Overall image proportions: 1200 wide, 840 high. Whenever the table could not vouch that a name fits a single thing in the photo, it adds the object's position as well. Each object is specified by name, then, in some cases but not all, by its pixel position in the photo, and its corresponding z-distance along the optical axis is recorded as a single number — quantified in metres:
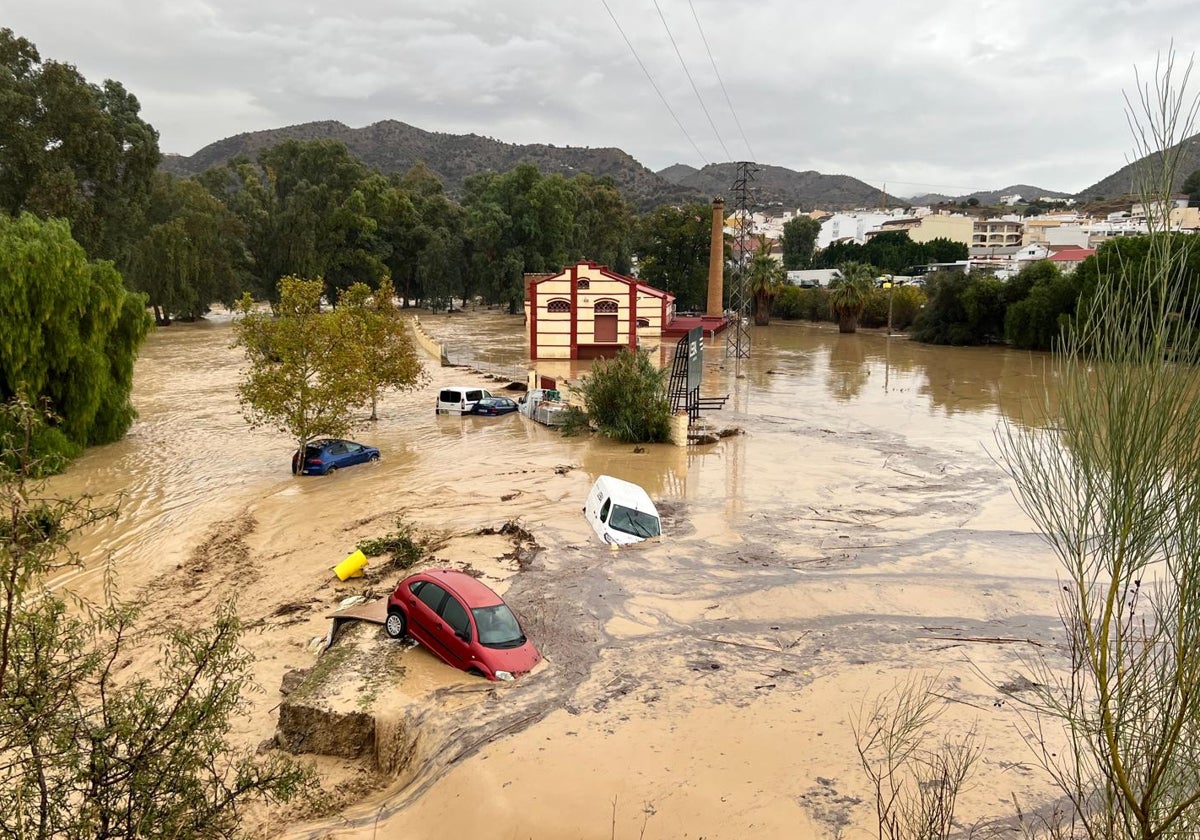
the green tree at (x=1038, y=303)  56.41
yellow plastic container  16.09
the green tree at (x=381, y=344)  31.52
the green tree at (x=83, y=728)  4.68
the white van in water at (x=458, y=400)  34.56
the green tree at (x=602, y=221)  101.31
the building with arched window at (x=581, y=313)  55.12
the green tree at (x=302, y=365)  24.75
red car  11.23
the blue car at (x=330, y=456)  25.08
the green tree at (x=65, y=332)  24.36
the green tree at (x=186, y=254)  67.50
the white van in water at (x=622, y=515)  17.94
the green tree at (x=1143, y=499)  4.44
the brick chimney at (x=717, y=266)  76.00
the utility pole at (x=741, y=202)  52.88
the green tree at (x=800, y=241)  153.50
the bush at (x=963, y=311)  63.47
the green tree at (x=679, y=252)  90.19
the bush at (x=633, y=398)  28.69
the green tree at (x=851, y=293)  75.44
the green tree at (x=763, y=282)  85.69
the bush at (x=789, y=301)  89.31
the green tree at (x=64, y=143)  51.91
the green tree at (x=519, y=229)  88.38
